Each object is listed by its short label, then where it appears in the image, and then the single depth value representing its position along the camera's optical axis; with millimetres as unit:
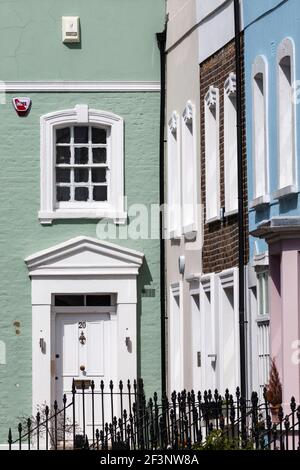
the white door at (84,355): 31391
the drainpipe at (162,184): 31188
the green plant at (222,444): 18359
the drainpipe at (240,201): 24453
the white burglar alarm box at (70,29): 31422
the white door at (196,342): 28125
